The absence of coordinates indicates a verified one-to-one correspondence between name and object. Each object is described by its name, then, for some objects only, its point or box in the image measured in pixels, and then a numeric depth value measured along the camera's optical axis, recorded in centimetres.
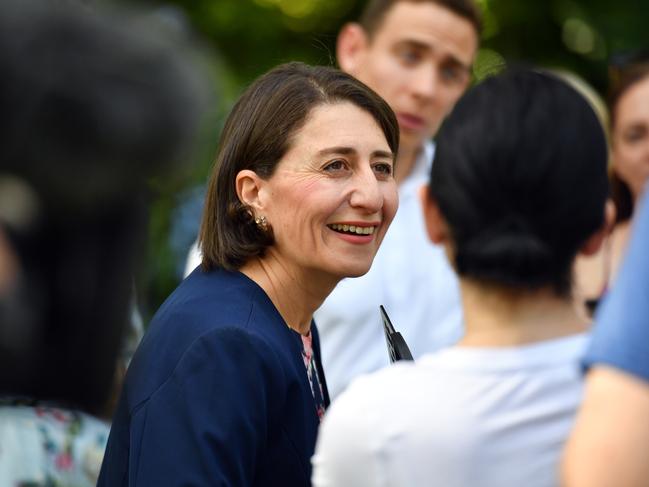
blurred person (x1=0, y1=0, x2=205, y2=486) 194
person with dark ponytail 391
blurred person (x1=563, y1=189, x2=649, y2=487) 361
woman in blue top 419
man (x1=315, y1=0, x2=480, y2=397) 482
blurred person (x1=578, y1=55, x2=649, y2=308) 490
